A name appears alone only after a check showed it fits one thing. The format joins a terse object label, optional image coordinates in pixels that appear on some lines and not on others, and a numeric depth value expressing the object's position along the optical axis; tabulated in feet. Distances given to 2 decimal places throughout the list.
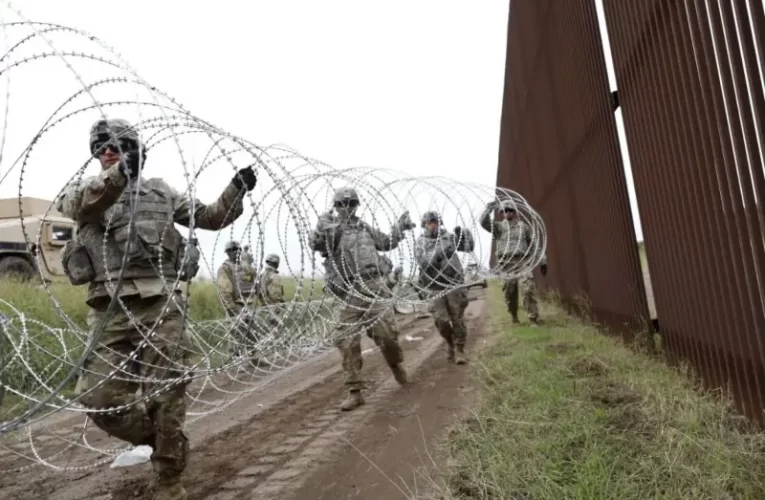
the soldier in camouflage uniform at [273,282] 33.01
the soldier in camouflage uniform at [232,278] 29.89
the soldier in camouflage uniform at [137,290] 10.49
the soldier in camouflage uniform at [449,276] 23.75
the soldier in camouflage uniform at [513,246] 29.42
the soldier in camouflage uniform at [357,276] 17.97
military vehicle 41.88
